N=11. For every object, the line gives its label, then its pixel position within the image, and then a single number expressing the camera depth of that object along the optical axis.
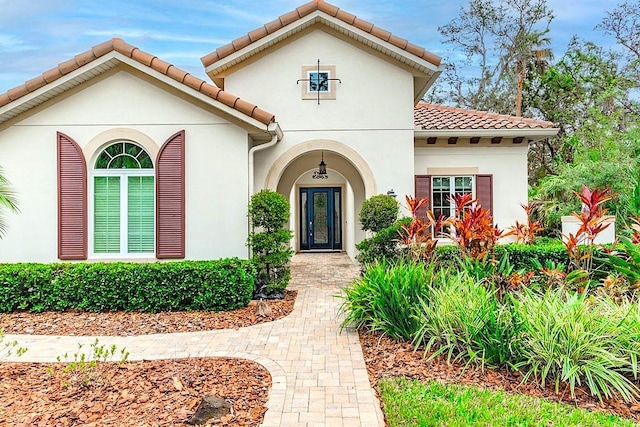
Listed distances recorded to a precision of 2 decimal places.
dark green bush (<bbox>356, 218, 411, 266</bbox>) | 11.99
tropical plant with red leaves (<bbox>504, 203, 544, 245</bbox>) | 12.79
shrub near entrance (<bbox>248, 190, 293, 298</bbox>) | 10.88
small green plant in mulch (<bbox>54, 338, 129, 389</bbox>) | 5.59
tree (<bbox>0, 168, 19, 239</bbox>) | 10.65
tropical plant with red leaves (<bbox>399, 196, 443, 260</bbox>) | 9.26
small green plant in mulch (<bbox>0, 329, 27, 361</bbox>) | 7.05
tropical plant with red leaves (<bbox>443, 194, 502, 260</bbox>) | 8.12
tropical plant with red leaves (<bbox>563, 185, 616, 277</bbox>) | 8.16
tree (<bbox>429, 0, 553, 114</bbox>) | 28.97
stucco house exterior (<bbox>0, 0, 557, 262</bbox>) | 10.84
